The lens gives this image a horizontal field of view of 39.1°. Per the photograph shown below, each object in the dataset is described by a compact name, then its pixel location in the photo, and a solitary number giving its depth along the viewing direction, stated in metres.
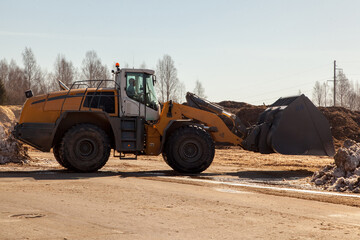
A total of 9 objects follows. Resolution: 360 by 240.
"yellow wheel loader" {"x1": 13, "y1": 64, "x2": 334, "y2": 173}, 15.04
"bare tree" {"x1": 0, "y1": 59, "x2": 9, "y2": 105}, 83.54
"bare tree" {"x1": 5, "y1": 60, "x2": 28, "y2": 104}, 68.06
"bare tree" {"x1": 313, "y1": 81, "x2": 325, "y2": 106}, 79.43
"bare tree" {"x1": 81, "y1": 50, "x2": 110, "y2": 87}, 64.62
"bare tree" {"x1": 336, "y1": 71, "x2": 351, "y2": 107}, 75.30
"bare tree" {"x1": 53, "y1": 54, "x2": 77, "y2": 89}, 68.19
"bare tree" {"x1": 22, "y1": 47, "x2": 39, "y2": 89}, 71.38
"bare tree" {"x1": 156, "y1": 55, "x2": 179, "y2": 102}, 61.25
